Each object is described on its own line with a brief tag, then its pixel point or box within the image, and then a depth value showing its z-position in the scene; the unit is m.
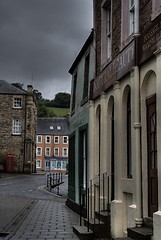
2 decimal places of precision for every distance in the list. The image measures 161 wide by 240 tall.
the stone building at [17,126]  52.94
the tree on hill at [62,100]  159.75
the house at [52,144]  88.81
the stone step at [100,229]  9.71
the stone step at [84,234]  9.66
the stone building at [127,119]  7.75
